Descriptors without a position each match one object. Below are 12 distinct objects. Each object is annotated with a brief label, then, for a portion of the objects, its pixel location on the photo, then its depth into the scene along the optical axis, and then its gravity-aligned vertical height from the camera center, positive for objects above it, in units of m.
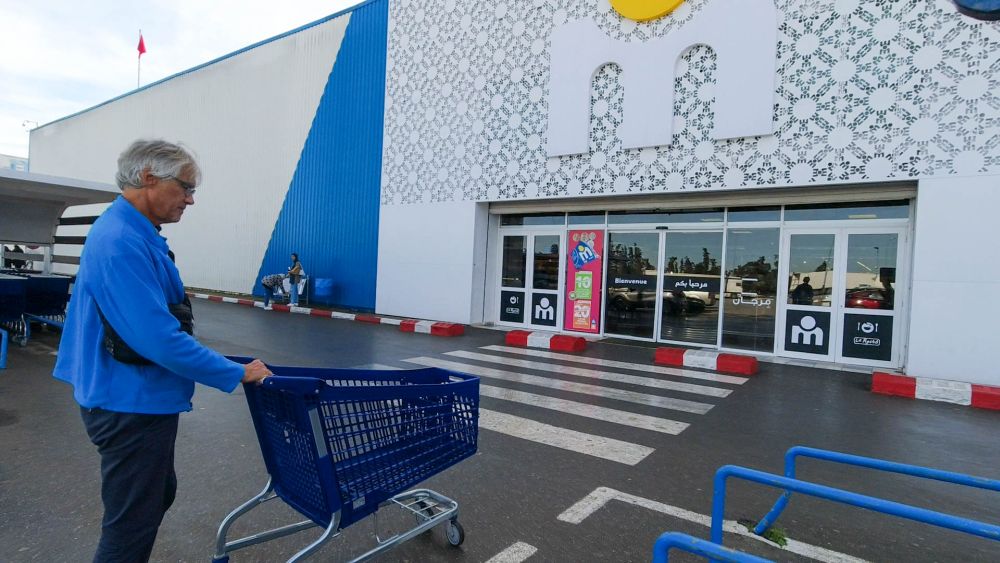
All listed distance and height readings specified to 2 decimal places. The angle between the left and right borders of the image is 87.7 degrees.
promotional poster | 12.05 -0.01
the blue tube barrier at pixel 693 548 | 1.65 -0.87
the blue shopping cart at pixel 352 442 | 2.25 -0.86
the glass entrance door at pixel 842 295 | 9.04 -0.04
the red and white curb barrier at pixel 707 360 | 8.48 -1.27
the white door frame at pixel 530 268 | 12.55 +0.21
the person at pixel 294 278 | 16.47 -0.45
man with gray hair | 1.83 -0.37
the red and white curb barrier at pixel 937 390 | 6.83 -1.26
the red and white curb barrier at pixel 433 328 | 11.75 -1.30
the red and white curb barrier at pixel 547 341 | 10.21 -1.28
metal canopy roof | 8.51 +0.93
